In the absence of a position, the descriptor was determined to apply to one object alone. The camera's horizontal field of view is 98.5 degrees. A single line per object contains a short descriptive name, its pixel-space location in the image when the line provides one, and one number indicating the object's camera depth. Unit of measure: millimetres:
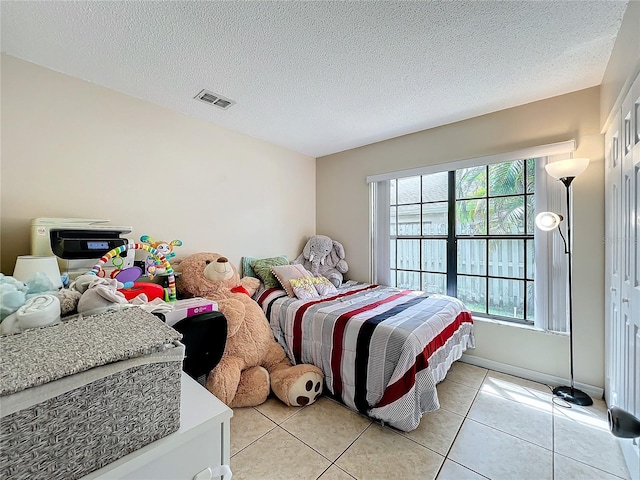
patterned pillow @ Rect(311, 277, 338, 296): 2805
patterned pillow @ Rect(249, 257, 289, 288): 2859
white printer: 1590
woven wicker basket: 413
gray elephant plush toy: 3434
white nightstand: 509
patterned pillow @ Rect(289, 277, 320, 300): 2595
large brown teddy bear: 1919
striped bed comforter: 1701
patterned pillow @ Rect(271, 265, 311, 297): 2691
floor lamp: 1960
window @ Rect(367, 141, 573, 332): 2334
